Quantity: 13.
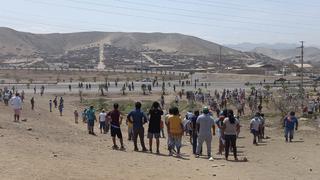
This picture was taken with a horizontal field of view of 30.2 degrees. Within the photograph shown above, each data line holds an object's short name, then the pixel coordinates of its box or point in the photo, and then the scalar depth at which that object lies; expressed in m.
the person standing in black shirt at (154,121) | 16.12
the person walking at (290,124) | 22.88
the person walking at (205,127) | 15.79
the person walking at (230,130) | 15.68
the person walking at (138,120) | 16.27
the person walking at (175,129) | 15.95
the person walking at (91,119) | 23.74
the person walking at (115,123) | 16.61
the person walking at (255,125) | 21.28
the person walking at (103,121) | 25.04
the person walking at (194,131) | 16.83
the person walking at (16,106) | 25.98
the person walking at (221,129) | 16.75
